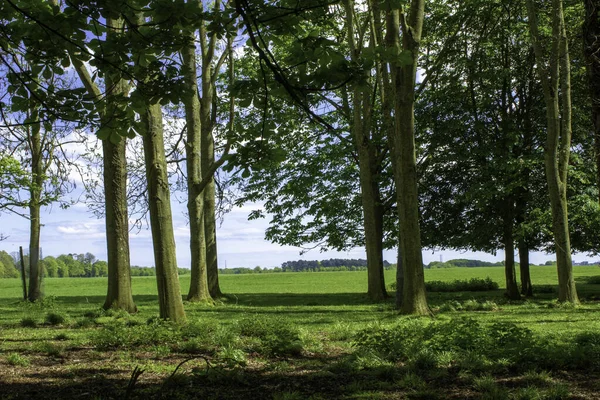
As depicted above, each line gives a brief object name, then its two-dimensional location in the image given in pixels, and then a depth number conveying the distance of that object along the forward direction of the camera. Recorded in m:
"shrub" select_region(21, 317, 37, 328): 11.38
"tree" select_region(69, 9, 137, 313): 14.23
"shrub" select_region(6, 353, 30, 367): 7.15
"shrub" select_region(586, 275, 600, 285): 33.84
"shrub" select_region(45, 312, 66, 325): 11.55
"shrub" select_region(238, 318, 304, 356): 7.92
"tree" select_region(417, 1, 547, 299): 20.61
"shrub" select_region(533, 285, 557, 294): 26.00
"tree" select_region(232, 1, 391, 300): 21.05
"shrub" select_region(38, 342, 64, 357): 7.95
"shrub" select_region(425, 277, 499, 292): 29.39
